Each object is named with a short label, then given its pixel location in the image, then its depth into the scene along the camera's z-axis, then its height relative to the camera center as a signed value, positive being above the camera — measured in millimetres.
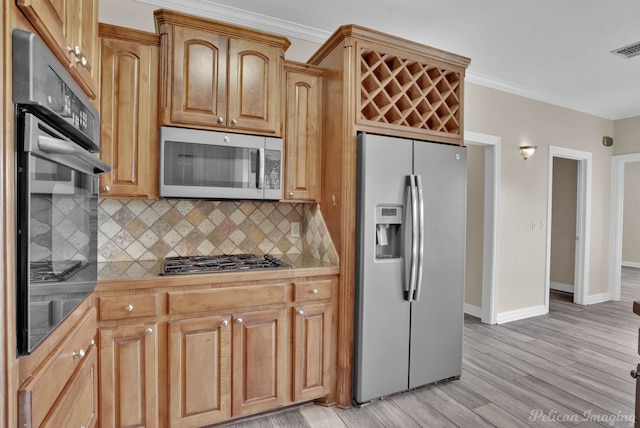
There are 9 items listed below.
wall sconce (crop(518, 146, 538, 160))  4207 +750
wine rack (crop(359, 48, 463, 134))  2434 +884
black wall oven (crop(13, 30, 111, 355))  870 +50
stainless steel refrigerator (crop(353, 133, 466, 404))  2330 -367
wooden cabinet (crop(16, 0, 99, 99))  960 +581
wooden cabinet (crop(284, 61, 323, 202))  2469 +566
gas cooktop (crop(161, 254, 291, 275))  2057 -353
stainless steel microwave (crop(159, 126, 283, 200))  2115 +278
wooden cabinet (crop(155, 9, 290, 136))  2096 +839
